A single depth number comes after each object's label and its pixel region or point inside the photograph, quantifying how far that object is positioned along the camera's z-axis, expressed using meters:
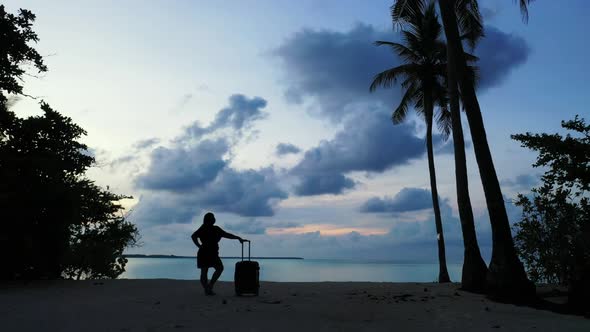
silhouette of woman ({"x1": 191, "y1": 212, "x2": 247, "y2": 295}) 11.09
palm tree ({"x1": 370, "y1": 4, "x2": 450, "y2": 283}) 22.03
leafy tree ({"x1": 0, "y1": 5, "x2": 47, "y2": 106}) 13.82
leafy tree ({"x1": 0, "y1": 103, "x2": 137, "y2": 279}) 12.72
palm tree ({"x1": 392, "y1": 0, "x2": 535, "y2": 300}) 11.47
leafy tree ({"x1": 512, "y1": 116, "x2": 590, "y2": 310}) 11.95
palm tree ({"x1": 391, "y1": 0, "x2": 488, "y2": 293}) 13.23
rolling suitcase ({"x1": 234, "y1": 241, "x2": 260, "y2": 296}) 11.07
